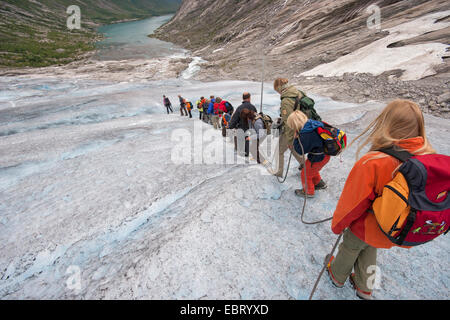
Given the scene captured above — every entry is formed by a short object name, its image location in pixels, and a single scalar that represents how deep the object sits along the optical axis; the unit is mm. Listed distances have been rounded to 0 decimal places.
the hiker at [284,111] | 3914
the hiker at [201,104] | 10986
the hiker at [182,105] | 13375
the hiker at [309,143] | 2887
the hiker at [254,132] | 4879
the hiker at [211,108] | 9172
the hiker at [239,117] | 5184
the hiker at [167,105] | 13906
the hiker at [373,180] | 1611
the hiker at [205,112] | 10555
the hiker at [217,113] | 8695
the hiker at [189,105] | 12961
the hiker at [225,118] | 7320
